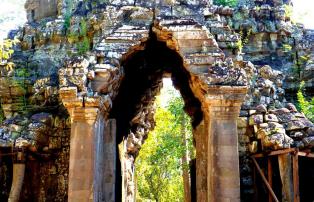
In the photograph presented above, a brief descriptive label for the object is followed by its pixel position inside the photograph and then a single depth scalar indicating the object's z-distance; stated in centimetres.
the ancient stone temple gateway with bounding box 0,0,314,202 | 775
